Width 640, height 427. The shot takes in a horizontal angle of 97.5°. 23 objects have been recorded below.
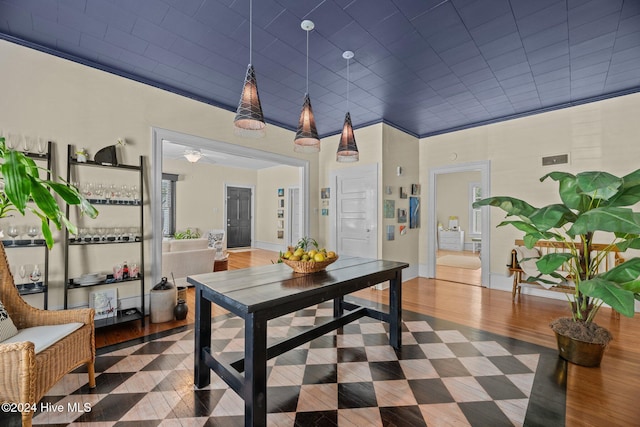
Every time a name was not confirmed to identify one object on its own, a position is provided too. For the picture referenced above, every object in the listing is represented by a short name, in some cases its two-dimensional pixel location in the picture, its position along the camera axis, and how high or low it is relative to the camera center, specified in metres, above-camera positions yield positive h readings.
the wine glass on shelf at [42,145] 2.71 +0.65
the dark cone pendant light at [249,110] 1.93 +0.70
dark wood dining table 1.53 -0.57
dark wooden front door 9.45 -0.16
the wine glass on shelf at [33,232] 2.62 -0.19
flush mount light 6.42 +1.33
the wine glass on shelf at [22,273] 2.58 -0.56
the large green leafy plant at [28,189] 1.11 +0.10
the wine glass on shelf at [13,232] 2.51 -0.18
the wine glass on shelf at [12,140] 2.60 +0.67
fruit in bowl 2.14 -0.37
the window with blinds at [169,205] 8.19 +0.21
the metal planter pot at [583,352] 2.31 -1.16
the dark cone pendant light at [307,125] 2.33 +0.73
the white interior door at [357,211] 4.83 +0.03
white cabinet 9.05 -0.90
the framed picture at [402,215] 5.11 -0.05
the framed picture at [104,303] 3.00 -0.98
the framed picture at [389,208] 4.79 +0.08
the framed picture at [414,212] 5.41 +0.01
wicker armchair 1.41 -0.81
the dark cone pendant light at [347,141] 2.80 +0.72
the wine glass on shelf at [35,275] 2.62 -0.60
